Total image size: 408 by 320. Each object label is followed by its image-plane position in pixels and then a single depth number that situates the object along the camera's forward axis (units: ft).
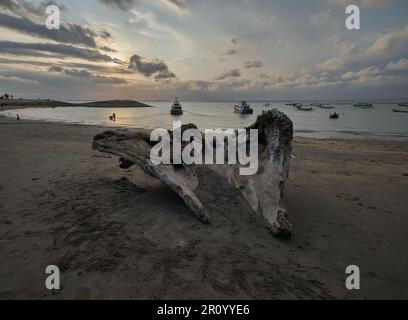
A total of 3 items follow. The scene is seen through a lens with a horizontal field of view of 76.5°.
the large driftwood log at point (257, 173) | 14.21
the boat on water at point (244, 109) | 214.48
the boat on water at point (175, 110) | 198.08
